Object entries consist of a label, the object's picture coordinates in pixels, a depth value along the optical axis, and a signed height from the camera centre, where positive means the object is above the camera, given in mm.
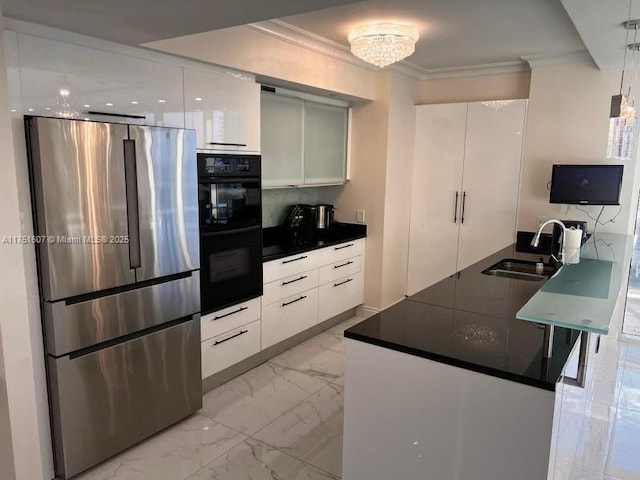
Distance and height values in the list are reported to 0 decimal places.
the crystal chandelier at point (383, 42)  3096 +856
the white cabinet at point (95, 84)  2100 +420
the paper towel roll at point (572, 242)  2854 -384
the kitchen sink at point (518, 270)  3051 -619
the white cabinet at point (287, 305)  3223 -1042
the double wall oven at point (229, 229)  3014 -377
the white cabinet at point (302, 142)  3785 +271
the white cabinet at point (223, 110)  2859 +393
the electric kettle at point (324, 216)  4613 -416
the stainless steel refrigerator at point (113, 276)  2180 -540
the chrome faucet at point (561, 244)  2611 -406
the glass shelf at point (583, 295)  1536 -458
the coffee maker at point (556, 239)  3320 -432
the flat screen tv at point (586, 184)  3768 -52
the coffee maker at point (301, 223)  4402 -458
